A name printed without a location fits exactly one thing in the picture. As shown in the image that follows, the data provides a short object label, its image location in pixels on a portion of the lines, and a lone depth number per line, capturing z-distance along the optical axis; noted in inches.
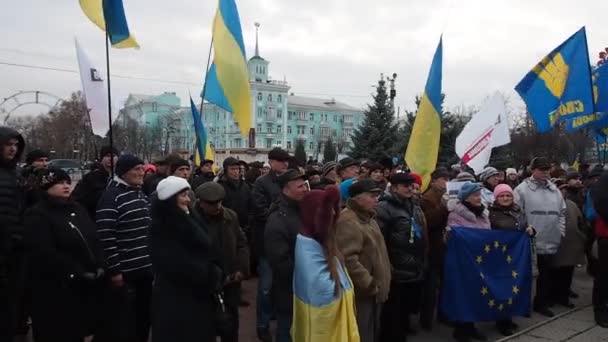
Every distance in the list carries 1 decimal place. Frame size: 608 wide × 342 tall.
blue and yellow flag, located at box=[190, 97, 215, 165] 335.0
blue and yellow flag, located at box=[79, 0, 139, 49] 223.3
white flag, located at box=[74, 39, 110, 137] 255.8
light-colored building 3592.5
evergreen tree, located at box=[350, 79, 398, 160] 904.9
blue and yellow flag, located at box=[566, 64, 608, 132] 351.0
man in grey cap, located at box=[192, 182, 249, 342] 183.9
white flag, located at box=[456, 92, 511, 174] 300.0
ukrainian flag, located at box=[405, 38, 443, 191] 257.1
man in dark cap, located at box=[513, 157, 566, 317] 263.3
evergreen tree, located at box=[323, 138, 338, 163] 2437.9
